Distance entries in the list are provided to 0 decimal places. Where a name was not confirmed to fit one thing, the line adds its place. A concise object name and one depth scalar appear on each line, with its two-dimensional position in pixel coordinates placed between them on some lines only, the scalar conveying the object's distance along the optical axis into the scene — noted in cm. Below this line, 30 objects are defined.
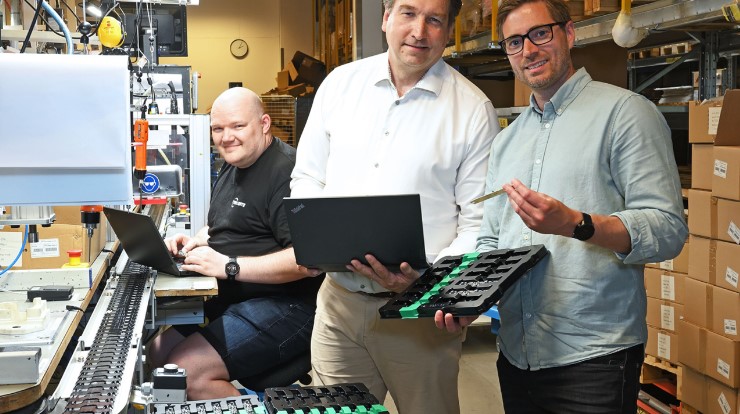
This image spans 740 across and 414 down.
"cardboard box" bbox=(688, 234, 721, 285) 329
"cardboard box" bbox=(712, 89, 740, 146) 307
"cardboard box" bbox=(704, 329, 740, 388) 320
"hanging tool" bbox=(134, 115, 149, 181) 269
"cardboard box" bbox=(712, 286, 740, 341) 319
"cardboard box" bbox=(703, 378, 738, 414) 325
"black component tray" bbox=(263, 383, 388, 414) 169
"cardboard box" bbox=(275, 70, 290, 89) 959
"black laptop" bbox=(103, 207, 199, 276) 279
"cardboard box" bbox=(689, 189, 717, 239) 326
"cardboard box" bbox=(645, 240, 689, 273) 353
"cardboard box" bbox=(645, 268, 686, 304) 359
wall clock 1223
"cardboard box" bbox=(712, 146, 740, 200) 311
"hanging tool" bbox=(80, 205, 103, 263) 220
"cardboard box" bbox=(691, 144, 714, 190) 328
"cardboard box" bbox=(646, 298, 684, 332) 363
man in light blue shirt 170
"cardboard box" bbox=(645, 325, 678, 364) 370
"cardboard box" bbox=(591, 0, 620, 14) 345
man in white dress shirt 223
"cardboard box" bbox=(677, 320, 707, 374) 339
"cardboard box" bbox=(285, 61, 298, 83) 937
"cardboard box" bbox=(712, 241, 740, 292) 317
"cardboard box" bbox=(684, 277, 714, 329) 333
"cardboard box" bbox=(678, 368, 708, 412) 342
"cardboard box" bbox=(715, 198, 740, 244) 315
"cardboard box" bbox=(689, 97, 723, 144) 322
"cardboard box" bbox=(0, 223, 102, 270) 321
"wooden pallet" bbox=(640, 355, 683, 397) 378
